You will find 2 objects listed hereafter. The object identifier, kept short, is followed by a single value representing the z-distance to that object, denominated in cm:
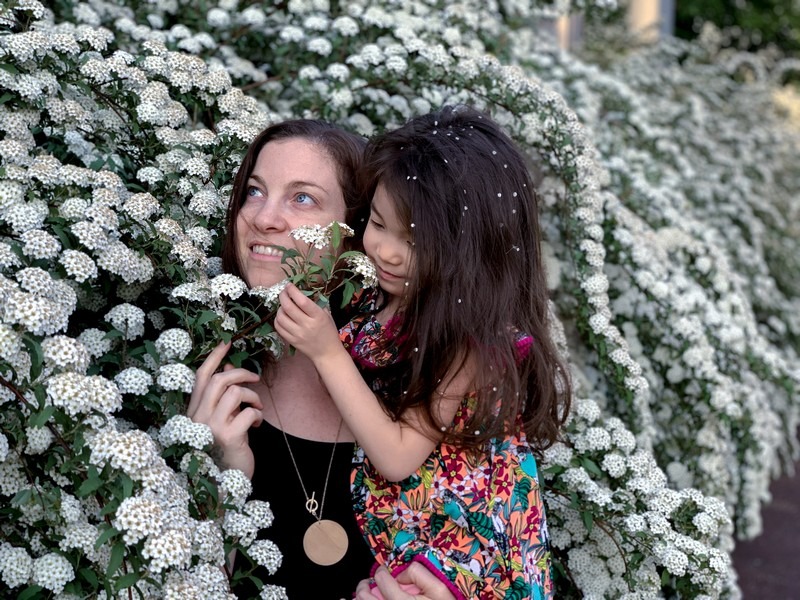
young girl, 173
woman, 181
